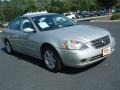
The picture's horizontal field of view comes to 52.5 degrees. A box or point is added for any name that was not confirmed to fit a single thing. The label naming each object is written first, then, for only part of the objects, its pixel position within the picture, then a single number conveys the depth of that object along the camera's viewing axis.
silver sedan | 2.91
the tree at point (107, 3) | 20.21
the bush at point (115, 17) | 12.60
